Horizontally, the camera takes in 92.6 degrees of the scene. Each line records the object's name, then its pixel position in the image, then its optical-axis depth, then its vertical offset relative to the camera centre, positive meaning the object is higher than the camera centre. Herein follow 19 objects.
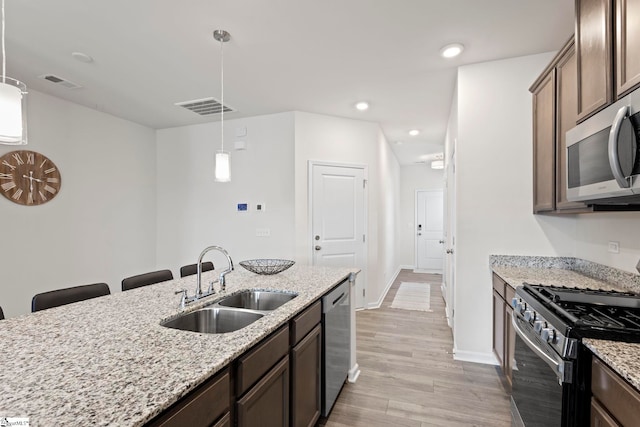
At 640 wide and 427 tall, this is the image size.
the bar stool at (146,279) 2.21 -0.52
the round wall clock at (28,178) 3.23 +0.38
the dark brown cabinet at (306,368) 1.59 -0.88
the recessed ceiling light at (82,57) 2.69 +1.40
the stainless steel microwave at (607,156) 1.21 +0.27
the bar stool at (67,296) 1.73 -0.51
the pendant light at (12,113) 1.38 +0.46
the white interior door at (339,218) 4.32 -0.07
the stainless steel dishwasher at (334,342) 2.03 -0.94
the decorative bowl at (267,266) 2.44 -0.43
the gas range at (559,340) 1.20 -0.57
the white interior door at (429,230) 7.65 -0.42
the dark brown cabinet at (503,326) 2.20 -0.87
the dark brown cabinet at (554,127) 1.99 +0.63
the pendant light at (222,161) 2.40 +0.41
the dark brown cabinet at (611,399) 0.93 -0.62
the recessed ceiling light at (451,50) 2.55 +1.39
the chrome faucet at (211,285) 1.73 -0.44
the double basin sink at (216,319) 1.53 -0.55
